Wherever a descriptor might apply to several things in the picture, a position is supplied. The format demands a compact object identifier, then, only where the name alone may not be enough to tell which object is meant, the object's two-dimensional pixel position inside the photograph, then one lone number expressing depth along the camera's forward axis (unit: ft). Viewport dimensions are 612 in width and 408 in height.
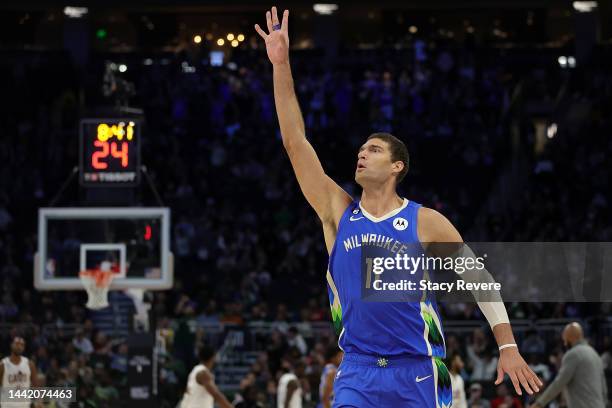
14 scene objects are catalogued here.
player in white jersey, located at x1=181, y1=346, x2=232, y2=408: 45.52
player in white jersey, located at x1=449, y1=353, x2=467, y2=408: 50.14
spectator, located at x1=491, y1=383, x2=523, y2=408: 57.27
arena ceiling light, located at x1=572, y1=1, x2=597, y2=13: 106.22
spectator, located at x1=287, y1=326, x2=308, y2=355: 68.23
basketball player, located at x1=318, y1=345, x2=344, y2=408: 45.70
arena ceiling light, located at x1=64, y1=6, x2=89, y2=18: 109.62
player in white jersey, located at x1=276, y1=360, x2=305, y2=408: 49.67
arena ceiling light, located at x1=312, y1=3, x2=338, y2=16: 108.37
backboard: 54.49
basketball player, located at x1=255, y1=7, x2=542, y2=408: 20.76
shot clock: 53.67
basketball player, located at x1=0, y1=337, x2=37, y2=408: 50.29
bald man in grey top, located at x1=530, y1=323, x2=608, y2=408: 40.60
